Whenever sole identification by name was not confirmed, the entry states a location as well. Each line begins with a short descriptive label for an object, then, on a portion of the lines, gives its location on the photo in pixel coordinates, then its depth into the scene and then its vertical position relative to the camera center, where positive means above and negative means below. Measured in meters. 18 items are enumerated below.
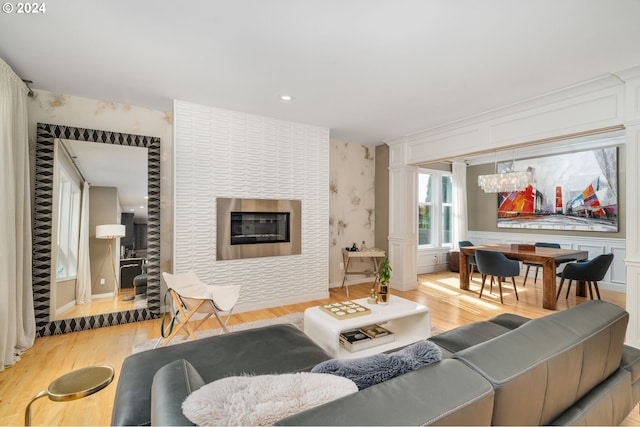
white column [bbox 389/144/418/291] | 4.99 -0.02
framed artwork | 4.95 +0.43
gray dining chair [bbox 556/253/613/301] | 3.97 -0.68
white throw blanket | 0.69 -0.45
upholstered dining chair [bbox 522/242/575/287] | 5.08 -0.47
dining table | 3.97 -0.56
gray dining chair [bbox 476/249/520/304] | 4.21 -0.66
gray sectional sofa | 0.69 -0.50
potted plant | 2.83 -0.63
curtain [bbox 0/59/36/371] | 2.32 -0.03
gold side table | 0.92 -0.53
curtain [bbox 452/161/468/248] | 6.83 +0.34
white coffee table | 2.28 -0.87
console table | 4.76 -0.66
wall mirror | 3.01 -0.08
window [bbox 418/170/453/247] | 6.58 +0.25
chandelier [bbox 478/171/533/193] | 4.62 +0.60
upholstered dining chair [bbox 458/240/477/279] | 5.16 -0.69
